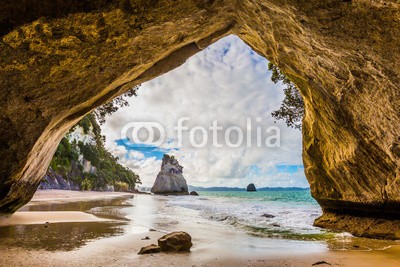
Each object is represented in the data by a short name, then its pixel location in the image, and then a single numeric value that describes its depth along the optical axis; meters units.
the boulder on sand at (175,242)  5.06
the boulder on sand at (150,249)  4.85
